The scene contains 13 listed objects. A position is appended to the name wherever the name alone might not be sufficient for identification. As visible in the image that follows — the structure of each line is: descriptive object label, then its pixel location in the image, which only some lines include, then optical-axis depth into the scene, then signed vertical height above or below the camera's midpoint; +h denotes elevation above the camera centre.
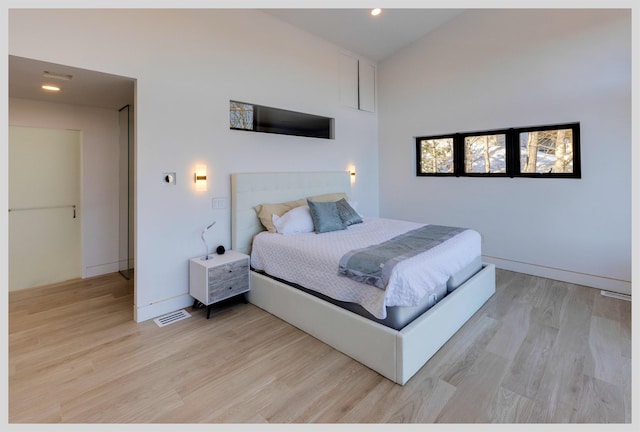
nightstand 3.00 -0.65
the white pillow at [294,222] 3.51 -0.10
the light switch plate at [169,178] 3.06 +0.37
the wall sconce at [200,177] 3.29 +0.40
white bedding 2.23 -0.45
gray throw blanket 2.28 -0.35
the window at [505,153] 3.87 +0.85
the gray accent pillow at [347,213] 3.87 +0.00
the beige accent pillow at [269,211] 3.66 +0.03
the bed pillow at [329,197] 4.21 +0.23
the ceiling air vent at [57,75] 2.67 +1.26
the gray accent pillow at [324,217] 3.54 -0.05
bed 2.13 -0.83
